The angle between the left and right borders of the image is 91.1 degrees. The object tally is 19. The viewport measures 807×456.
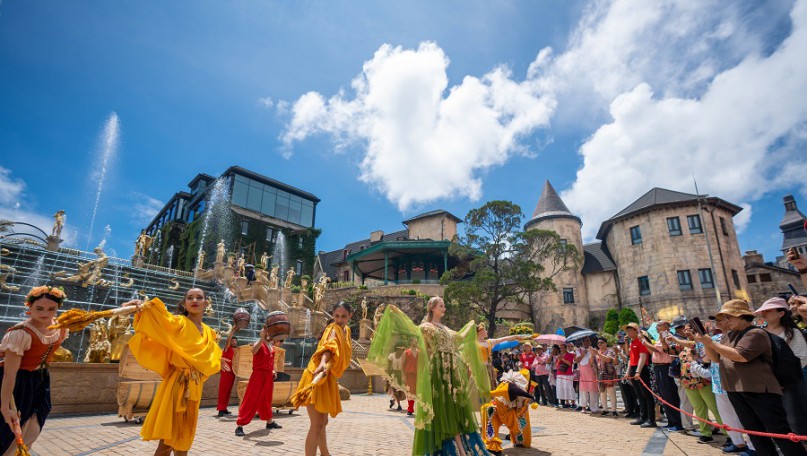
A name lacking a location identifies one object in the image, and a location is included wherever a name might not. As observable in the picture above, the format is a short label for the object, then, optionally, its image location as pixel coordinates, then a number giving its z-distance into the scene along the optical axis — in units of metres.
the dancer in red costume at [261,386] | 6.68
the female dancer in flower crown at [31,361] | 3.30
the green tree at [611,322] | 31.78
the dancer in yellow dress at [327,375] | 4.23
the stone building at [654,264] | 32.53
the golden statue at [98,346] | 8.52
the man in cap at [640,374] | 8.20
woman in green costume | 4.17
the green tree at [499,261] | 28.55
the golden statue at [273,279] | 22.60
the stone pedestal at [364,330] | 22.99
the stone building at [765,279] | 34.66
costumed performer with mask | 5.95
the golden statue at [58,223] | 19.36
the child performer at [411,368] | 4.41
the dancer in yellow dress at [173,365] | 3.64
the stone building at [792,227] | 62.53
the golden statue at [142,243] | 23.20
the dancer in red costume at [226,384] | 8.41
